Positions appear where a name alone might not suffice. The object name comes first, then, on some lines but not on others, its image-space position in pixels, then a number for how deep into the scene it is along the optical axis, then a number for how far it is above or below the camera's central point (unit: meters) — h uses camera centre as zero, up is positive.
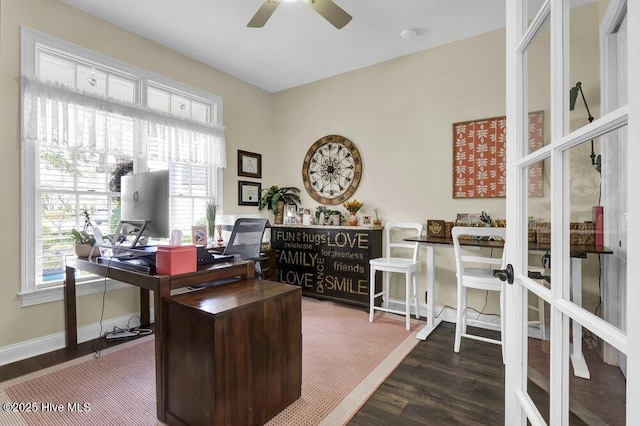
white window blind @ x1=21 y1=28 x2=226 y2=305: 2.50 +0.64
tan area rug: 1.78 -1.12
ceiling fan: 2.16 +1.40
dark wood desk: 1.68 -0.41
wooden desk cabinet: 1.48 -0.71
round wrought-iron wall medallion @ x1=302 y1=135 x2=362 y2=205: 4.00 +0.55
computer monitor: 2.02 +0.04
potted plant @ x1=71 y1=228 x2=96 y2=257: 2.54 -0.25
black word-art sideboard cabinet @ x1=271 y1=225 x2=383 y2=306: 3.57 -0.55
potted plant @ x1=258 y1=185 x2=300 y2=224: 4.40 +0.17
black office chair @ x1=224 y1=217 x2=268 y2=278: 2.70 -0.25
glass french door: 0.60 +0.00
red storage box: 1.78 -0.27
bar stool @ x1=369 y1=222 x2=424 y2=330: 3.07 -0.51
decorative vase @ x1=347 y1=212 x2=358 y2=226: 3.79 -0.10
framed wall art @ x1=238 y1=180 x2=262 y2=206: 4.24 +0.26
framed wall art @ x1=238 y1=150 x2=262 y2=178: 4.23 +0.64
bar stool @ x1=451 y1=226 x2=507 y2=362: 2.47 -0.53
